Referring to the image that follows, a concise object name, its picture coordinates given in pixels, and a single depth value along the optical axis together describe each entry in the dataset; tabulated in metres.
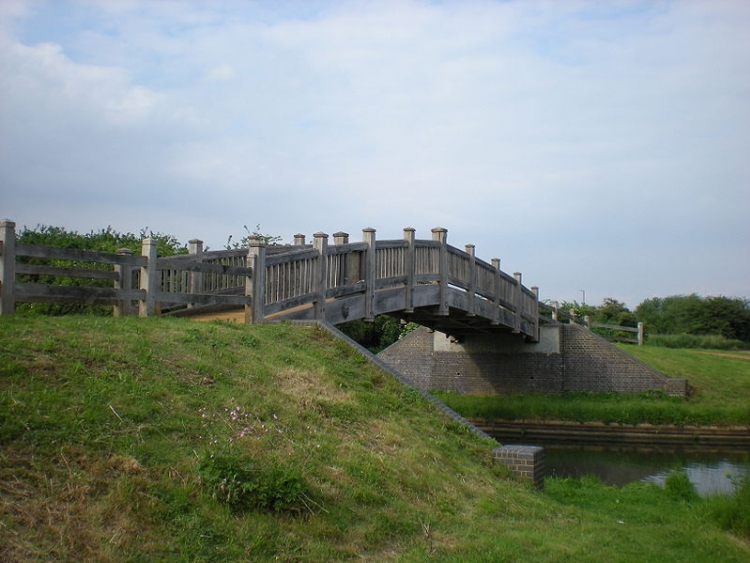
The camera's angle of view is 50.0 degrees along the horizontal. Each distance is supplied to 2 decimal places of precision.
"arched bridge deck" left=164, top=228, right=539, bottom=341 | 13.44
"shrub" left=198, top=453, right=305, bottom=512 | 6.25
